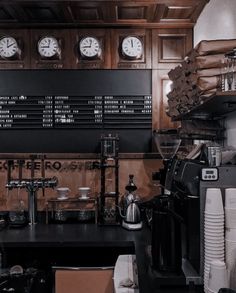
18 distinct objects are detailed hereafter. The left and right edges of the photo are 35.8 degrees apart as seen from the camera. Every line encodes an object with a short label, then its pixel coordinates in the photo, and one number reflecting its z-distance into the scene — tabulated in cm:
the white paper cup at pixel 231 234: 148
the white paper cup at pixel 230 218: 147
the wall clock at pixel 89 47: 332
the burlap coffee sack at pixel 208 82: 186
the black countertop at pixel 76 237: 254
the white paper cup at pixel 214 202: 149
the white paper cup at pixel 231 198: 149
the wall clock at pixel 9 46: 331
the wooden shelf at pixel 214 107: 159
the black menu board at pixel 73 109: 342
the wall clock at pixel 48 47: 331
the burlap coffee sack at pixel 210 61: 188
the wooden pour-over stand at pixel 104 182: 311
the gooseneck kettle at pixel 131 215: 292
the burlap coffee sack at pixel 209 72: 188
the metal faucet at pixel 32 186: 311
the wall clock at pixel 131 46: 332
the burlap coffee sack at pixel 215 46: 186
